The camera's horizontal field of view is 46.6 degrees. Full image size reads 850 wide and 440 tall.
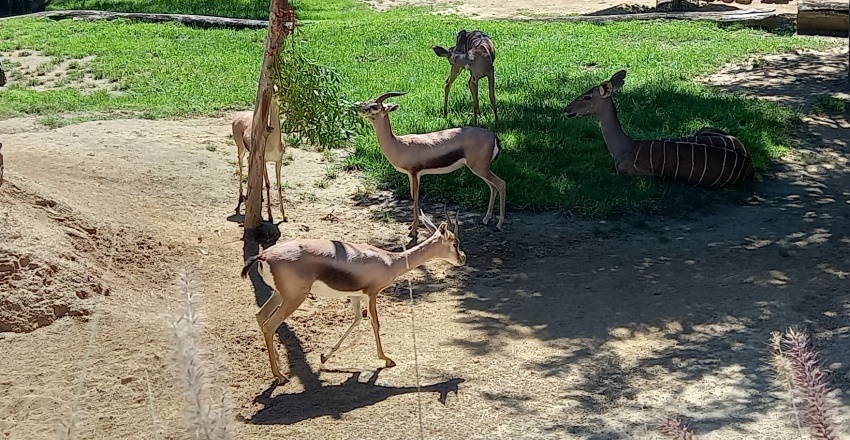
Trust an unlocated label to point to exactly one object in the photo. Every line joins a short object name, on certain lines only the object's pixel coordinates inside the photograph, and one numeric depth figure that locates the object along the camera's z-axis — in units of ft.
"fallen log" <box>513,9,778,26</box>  57.00
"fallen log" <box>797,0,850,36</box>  54.49
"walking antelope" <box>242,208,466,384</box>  18.63
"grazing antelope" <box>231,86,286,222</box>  27.40
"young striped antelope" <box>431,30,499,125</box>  36.73
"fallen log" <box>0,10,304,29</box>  57.52
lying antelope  30.50
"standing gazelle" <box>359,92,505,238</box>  27.17
